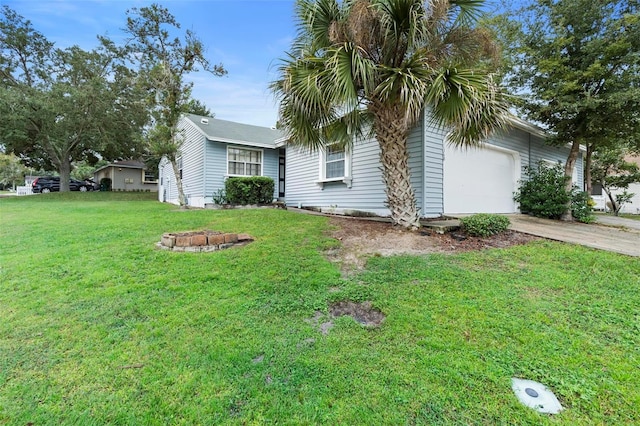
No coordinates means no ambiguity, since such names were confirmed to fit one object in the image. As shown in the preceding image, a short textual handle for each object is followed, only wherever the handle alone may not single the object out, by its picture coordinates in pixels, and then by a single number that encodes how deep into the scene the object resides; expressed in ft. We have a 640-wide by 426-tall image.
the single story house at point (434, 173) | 25.30
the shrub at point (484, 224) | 20.24
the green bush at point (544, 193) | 30.25
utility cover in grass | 6.44
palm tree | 16.69
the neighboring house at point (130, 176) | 96.99
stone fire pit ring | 16.94
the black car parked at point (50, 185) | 91.56
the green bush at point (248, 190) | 40.00
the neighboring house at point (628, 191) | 62.75
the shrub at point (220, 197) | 41.44
